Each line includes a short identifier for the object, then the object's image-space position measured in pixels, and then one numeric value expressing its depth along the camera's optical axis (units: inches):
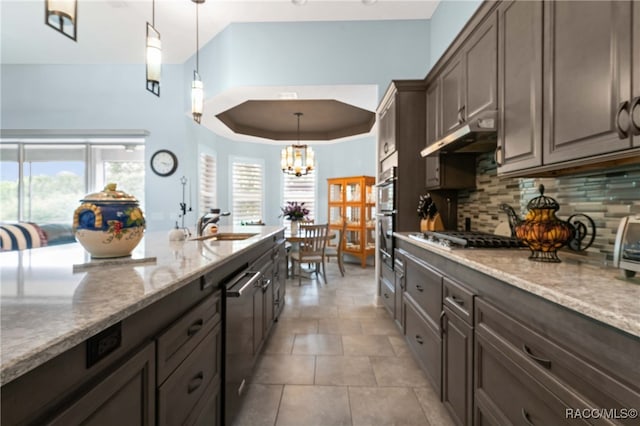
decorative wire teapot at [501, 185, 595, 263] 47.6
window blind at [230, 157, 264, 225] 239.1
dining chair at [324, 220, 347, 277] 197.9
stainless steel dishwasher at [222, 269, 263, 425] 54.8
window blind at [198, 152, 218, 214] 200.1
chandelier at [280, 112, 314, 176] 194.4
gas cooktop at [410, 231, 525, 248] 65.2
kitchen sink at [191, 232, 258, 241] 105.9
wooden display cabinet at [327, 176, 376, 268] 225.8
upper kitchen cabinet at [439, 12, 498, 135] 70.7
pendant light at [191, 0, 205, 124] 94.3
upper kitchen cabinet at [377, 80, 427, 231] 113.6
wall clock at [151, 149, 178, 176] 177.8
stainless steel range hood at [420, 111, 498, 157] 68.3
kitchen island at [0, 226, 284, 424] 19.0
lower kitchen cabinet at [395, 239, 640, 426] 27.0
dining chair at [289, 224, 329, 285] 172.1
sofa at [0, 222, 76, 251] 82.1
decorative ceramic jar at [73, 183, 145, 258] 41.6
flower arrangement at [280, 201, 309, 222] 210.2
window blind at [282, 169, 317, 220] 257.3
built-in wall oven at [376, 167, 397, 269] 114.7
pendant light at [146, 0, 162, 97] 78.7
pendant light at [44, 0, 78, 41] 52.3
